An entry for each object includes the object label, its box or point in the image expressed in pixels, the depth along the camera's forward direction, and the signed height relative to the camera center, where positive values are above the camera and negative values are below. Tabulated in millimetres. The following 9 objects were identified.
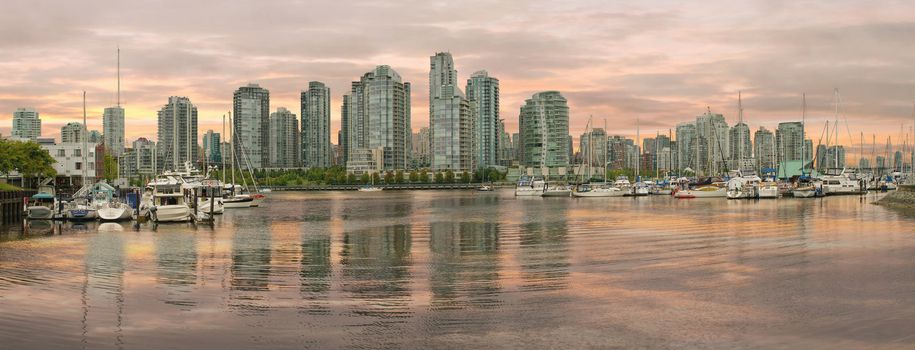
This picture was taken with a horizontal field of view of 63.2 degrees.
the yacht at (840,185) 130750 -2381
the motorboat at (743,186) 114250 -2170
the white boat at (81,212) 64562 -3010
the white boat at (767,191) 114625 -2910
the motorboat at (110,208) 63938 -2713
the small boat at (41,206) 66812 -2663
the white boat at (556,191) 150500 -3553
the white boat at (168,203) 60031 -2198
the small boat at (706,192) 123938 -3277
